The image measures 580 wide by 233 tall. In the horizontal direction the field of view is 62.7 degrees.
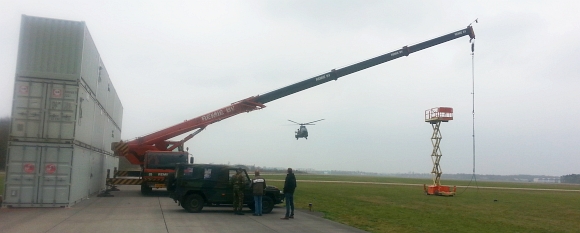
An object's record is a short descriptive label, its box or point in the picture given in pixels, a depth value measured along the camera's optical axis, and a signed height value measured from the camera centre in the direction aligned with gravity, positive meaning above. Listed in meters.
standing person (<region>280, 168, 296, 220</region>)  15.51 -0.97
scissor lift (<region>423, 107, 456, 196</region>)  33.06 +1.44
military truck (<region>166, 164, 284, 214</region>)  17.00 -1.12
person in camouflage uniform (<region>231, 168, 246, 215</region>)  16.62 -1.03
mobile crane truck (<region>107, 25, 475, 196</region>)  26.89 +2.76
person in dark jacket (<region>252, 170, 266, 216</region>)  16.22 -1.10
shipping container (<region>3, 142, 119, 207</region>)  16.25 -0.80
